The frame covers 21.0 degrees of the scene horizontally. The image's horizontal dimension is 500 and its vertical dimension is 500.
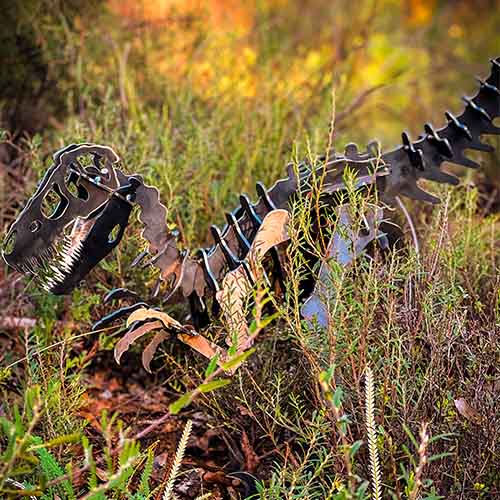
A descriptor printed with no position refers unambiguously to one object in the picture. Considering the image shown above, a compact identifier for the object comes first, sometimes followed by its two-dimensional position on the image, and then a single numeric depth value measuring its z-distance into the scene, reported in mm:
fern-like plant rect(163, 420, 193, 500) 1322
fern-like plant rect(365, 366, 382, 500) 1285
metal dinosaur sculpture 1519
